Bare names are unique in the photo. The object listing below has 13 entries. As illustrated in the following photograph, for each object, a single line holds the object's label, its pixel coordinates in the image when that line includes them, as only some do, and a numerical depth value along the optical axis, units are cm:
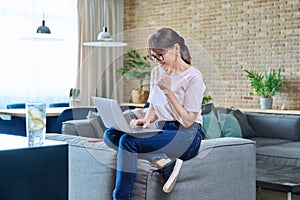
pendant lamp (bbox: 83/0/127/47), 638
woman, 294
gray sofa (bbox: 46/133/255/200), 315
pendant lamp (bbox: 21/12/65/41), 629
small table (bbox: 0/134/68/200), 185
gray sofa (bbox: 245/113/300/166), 529
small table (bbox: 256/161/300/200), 358
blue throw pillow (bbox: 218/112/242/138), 584
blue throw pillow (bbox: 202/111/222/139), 374
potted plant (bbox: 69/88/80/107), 651
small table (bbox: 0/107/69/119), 560
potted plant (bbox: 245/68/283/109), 666
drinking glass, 202
